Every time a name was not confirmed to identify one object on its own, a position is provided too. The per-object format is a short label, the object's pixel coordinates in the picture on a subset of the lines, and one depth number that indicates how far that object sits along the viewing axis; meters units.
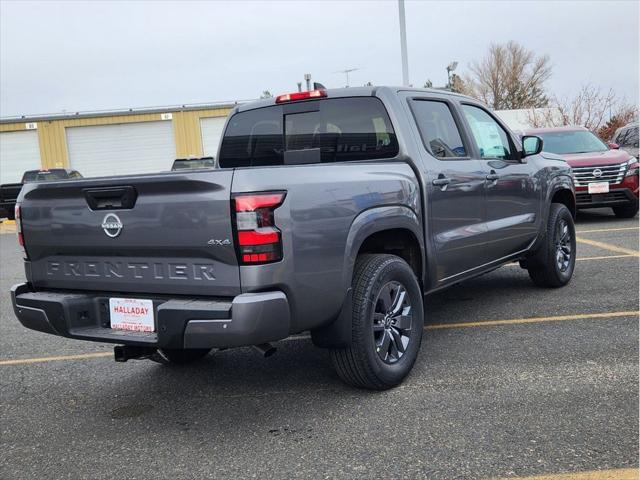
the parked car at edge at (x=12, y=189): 18.62
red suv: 10.72
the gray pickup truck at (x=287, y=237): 3.05
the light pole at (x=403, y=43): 16.34
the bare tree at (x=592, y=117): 23.86
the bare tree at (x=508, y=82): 41.09
